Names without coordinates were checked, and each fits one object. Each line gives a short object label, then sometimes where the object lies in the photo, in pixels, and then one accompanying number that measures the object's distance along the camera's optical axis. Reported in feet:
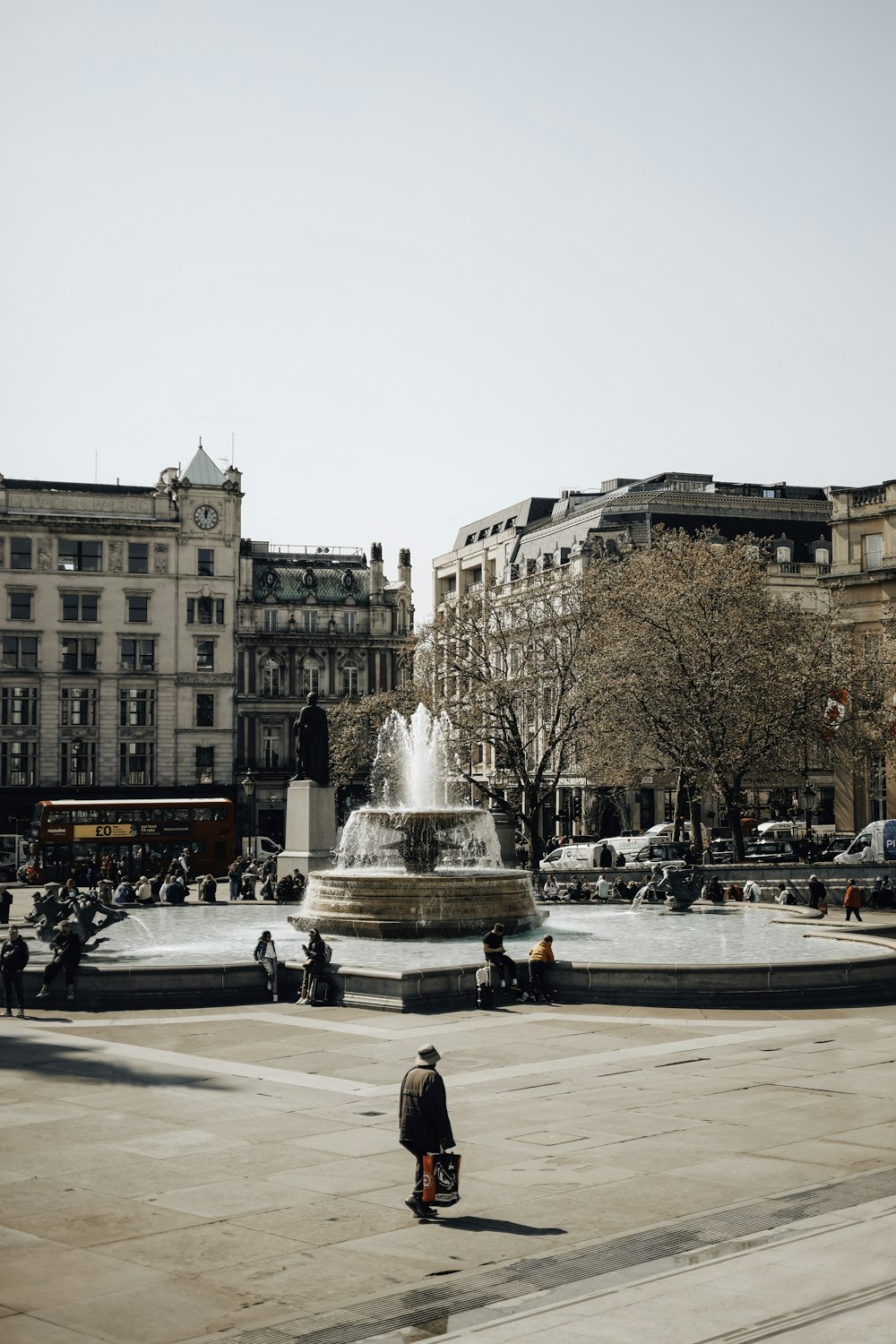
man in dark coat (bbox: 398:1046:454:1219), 39.06
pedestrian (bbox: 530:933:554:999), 78.43
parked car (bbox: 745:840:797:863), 205.31
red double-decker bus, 197.26
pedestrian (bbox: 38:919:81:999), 78.79
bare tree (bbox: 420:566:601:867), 191.11
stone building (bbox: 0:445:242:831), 281.95
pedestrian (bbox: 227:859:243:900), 160.45
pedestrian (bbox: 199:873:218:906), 152.35
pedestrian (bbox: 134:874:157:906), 146.41
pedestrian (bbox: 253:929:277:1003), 80.84
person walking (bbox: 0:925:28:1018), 77.71
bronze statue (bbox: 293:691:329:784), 146.10
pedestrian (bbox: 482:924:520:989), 77.00
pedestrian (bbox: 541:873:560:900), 150.34
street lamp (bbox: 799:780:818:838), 212.64
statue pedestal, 145.89
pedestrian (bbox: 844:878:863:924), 115.85
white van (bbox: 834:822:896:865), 178.09
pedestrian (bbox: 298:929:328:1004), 78.38
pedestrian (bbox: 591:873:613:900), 146.55
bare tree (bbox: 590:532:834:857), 173.06
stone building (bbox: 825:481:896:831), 240.94
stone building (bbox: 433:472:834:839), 283.38
